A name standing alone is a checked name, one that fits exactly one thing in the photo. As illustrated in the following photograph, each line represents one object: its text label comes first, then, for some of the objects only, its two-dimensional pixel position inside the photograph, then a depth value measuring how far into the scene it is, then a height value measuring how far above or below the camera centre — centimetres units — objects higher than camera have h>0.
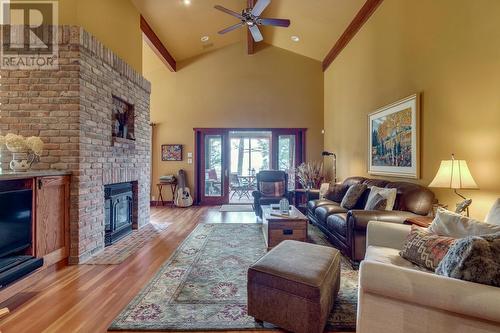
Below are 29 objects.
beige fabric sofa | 124 -70
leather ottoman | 174 -88
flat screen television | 231 -54
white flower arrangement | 273 +22
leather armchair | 537 -58
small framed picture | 741 +33
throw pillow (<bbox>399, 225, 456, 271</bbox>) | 173 -58
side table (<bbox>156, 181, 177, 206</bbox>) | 733 -67
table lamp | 234 -11
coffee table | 348 -86
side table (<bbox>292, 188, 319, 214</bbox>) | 535 -81
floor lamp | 638 -7
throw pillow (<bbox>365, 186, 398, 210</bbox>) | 323 -37
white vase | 282 +3
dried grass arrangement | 686 -28
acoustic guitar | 712 -81
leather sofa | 294 -60
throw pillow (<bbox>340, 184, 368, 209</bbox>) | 394 -47
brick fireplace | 309 +57
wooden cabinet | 270 -60
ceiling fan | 414 +247
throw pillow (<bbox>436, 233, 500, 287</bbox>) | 129 -49
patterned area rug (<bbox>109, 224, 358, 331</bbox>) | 195 -119
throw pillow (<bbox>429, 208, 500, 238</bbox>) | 170 -42
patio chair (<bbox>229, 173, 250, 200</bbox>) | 849 -71
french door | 747 +24
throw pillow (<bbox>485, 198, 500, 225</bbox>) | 180 -35
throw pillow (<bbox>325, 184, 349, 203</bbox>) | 462 -49
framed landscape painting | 345 +40
